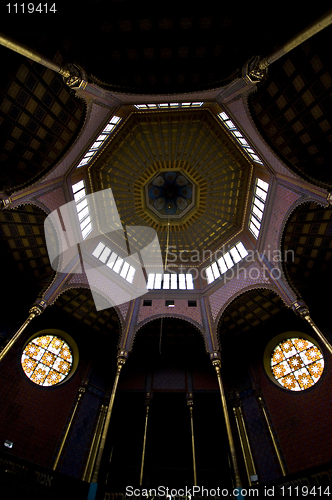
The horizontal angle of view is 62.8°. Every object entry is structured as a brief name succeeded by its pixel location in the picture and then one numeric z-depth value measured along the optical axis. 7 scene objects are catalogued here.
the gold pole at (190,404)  17.53
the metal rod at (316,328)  12.41
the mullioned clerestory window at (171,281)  21.31
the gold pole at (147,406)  17.29
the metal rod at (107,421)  9.96
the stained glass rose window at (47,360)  16.86
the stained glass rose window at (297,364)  16.16
